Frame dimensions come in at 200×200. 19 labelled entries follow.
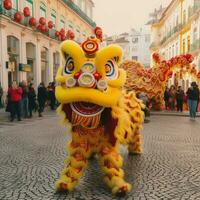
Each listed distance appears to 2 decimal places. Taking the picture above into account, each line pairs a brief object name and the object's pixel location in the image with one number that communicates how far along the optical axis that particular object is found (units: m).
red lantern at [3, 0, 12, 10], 16.55
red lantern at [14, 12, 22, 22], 18.75
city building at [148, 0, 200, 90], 27.00
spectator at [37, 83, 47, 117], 14.35
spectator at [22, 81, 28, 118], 13.13
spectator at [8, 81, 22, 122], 12.00
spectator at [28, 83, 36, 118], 13.73
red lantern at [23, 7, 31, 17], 19.72
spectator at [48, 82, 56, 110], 16.67
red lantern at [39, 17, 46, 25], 21.84
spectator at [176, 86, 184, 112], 16.28
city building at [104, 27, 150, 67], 67.69
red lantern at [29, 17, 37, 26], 20.73
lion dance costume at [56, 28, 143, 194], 4.14
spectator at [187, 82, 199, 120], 13.36
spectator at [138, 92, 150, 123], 12.72
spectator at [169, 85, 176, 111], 17.18
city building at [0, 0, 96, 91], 18.42
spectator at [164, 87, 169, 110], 17.41
